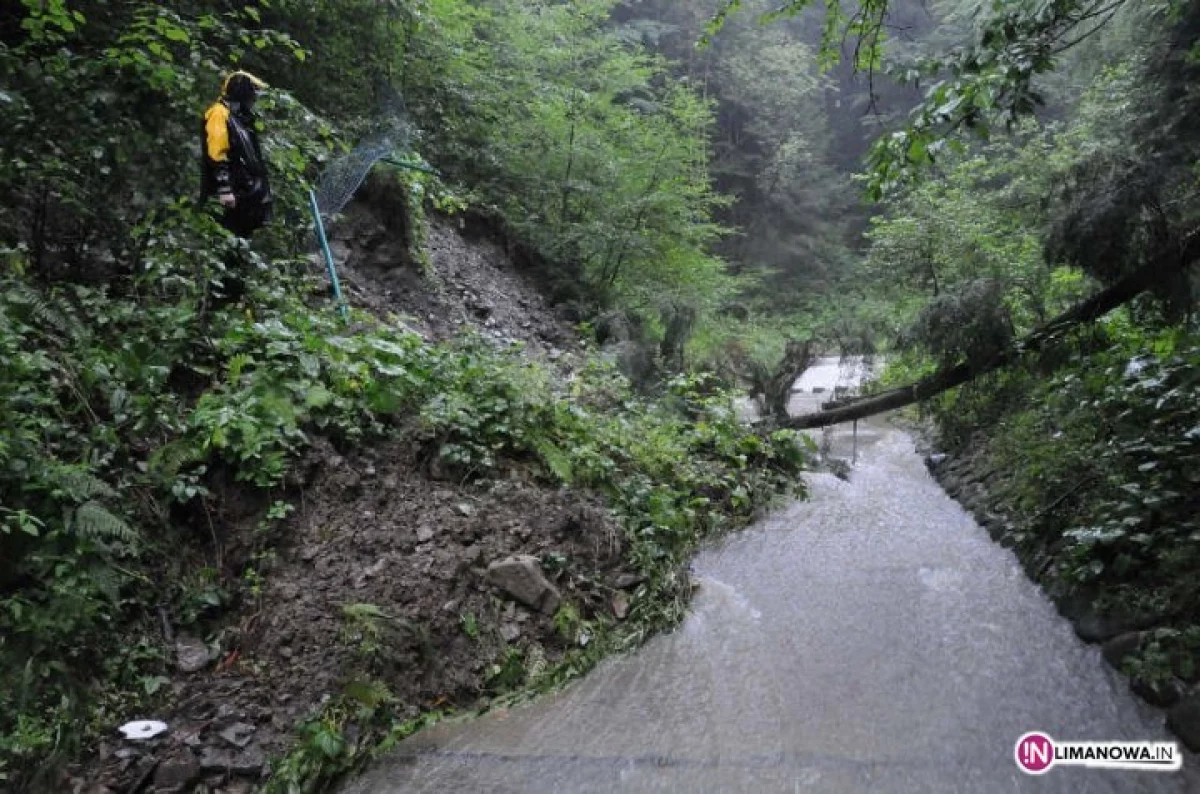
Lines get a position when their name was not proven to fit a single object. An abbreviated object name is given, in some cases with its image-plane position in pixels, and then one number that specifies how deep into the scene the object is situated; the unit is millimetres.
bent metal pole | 6274
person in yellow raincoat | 5137
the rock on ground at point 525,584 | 4137
